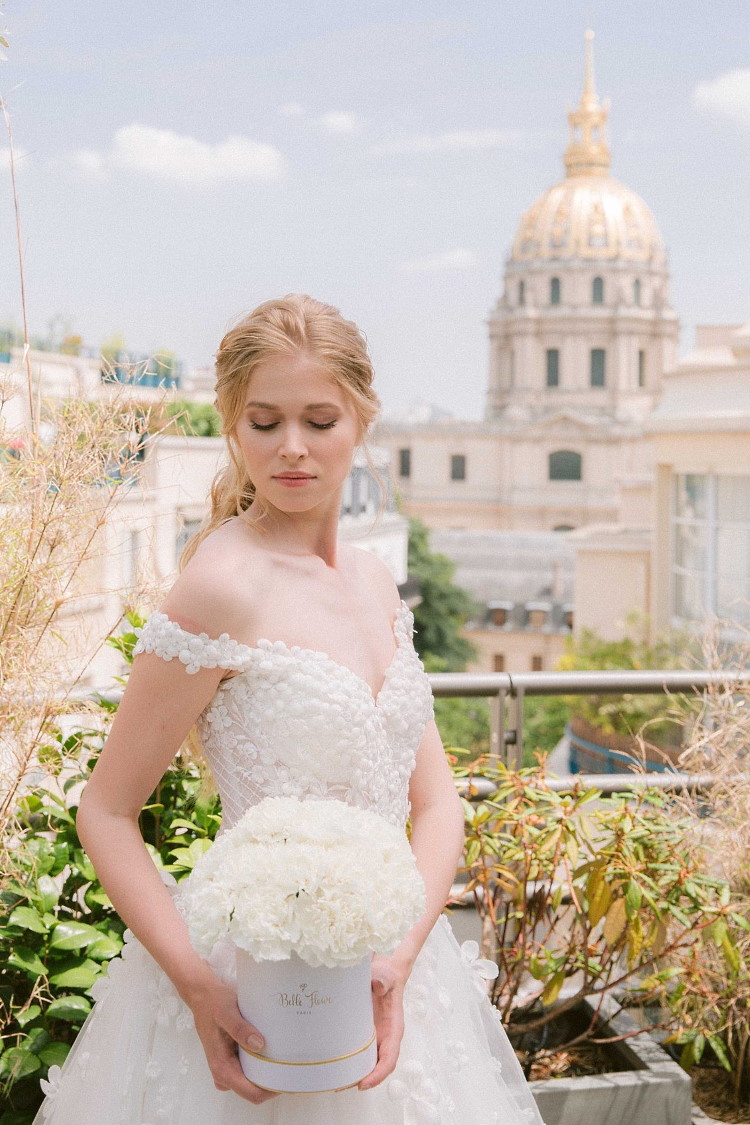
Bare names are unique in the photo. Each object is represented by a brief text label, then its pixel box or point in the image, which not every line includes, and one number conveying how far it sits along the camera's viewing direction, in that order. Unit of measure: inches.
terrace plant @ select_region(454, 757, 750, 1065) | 108.0
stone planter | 104.7
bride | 67.1
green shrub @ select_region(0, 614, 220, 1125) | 91.7
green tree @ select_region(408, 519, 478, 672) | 2118.6
